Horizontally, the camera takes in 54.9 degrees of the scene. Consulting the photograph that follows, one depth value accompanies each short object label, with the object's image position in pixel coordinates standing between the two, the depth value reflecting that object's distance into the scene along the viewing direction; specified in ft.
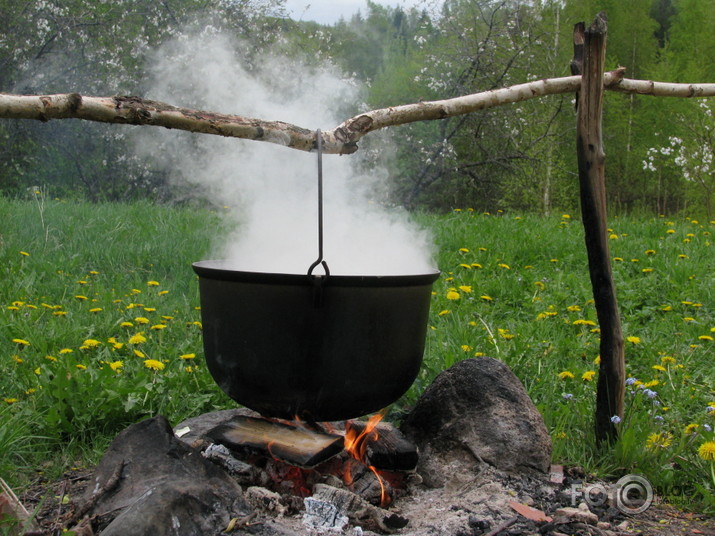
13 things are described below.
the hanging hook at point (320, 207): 5.69
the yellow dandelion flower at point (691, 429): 8.09
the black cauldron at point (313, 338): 6.00
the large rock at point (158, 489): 5.58
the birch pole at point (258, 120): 5.51
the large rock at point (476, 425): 7.51
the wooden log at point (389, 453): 7.38
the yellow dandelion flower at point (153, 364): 8.97
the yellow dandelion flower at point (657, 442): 7.74
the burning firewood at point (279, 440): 6.90
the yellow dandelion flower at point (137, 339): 9.75
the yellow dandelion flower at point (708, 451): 7.29
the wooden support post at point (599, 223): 7.95
